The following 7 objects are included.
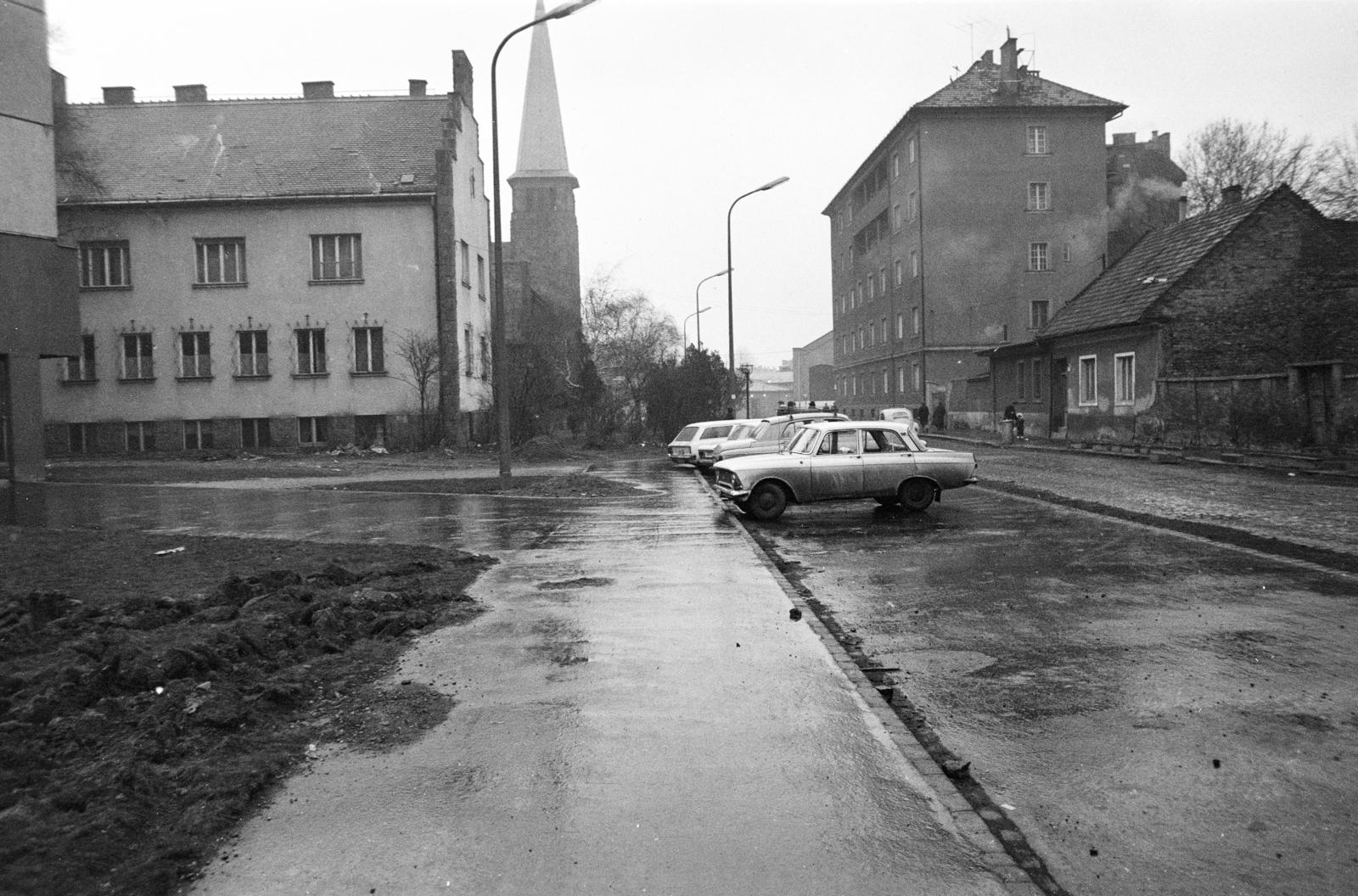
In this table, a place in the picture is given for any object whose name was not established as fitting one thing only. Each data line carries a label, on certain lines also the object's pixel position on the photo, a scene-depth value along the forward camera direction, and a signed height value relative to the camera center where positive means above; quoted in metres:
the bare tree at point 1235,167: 50.91 +12.08
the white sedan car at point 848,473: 16.03 -0.95
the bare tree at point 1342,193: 37.19 +7.85
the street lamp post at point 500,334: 19.73 +1.74
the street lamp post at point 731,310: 38.75 +4.00
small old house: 31.61 +2.68
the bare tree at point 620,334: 46.50 +4.11
